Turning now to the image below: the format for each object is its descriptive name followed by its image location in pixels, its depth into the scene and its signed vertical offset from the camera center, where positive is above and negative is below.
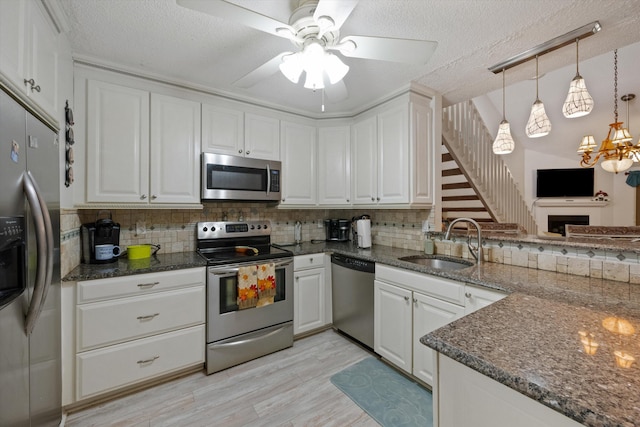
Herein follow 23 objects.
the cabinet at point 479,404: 0.61 -0.48
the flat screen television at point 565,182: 6.06 +0.73
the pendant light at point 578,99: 1.86 +0.80
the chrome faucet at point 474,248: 2.02 -0.25
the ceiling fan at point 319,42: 1.13 +0.83
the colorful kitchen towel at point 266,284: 2.22 -0.57
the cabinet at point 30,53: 1.01 +0.71
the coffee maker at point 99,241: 1.97 -0.19
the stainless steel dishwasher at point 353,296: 2.34 -0.75
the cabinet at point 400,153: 2.39 +0.57
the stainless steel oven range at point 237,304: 2.09 -0.73
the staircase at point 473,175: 3.50 +0.58
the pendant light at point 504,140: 2.80 +0.77
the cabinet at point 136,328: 1.69 -0.77
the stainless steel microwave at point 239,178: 2.34 +0.34
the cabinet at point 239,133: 2.40 +0.77
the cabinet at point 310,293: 2.55 -0.76
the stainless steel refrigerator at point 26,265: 0.98 -0.20
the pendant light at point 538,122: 2.23 +0.77
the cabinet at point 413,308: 1.67 -0.66
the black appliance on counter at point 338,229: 3.20 -0.17
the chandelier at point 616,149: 3.49 +0.88
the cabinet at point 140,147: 1.95 +0.53
